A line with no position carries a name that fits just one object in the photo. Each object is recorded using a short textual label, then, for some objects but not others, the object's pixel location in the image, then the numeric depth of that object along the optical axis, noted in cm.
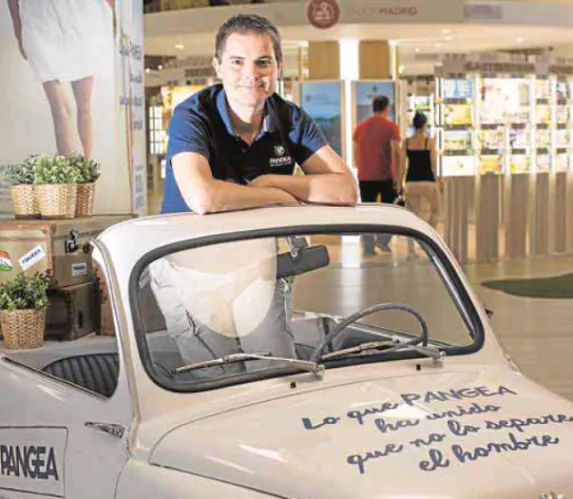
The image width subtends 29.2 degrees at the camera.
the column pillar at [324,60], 1772
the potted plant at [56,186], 454
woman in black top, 1195
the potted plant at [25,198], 464
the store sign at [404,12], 1552
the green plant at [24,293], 371
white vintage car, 229
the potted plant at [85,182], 470
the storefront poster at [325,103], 1638
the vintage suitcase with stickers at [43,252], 407
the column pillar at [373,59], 1777
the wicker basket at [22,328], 359
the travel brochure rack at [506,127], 1324
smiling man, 312
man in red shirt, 1238
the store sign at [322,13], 1521
